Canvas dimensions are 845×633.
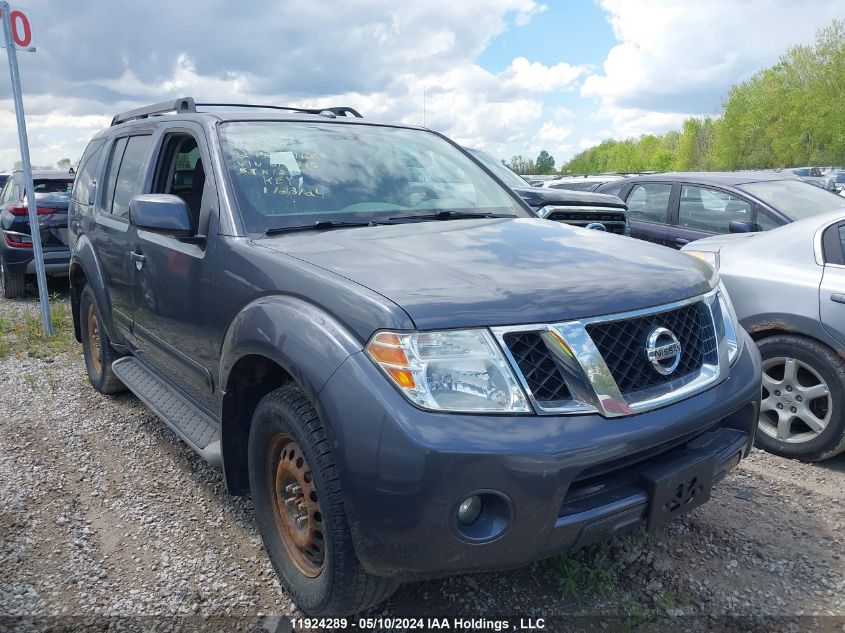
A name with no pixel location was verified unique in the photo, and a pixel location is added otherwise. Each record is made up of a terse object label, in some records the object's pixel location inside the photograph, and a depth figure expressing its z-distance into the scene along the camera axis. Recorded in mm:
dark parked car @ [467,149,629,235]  6758
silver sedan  3723
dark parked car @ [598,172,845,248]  6309
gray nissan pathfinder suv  2004
